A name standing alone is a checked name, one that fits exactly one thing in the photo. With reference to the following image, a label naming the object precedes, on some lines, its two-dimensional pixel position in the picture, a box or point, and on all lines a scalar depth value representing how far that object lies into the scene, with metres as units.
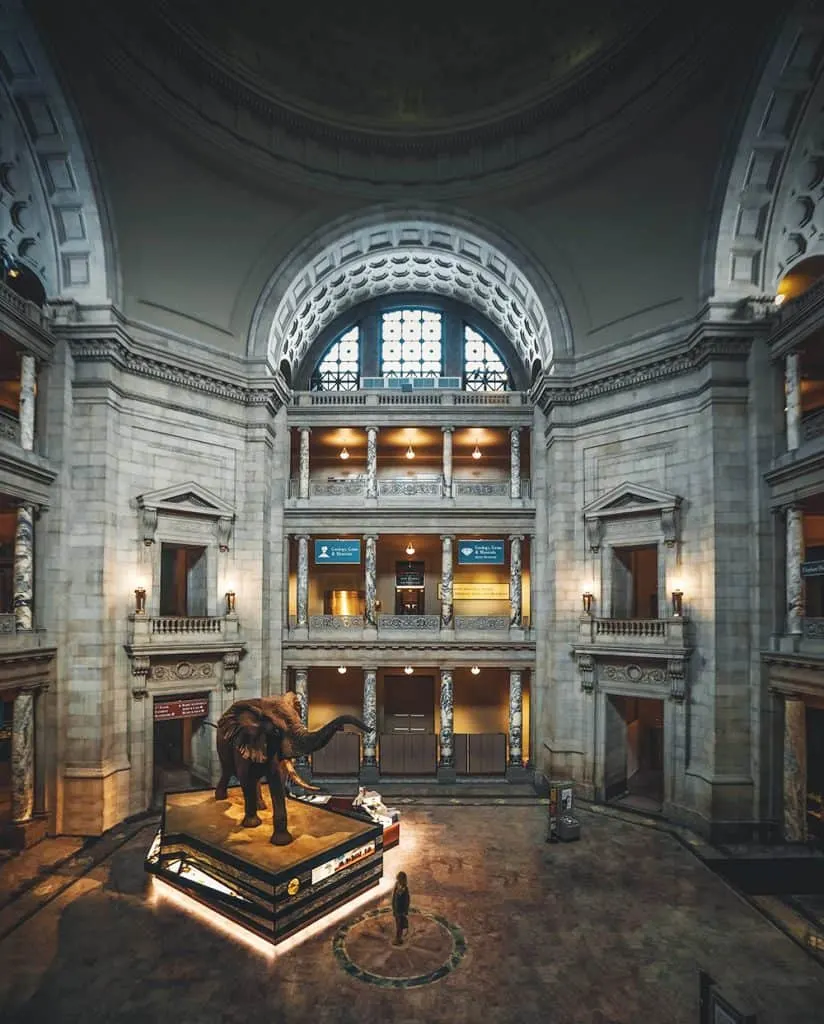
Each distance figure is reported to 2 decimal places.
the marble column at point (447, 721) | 23.30
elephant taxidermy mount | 13.91
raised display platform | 12.28
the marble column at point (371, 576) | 23.92
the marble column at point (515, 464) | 24.67
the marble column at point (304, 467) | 24.44
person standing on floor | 11.91
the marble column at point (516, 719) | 23.48
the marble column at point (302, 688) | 23.27
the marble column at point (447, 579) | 24.09
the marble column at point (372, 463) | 24.50
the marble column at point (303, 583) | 23.80
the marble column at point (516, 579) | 24.16
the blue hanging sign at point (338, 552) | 24.02
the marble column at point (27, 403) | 17.64
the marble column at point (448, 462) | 24.62
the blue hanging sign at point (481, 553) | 24.11
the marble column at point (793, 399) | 17.33
